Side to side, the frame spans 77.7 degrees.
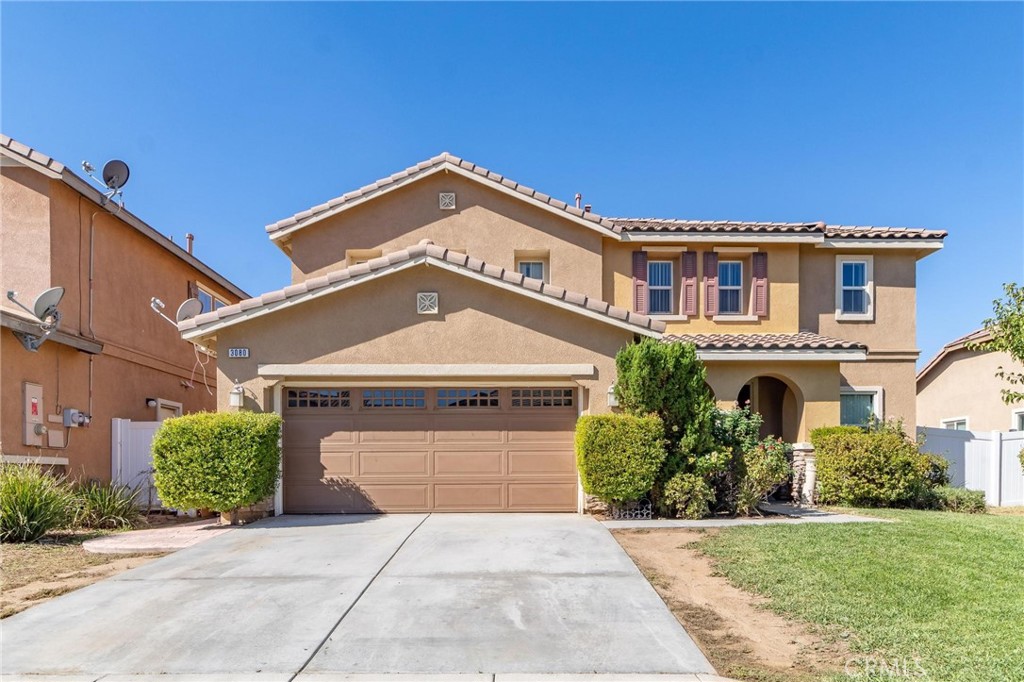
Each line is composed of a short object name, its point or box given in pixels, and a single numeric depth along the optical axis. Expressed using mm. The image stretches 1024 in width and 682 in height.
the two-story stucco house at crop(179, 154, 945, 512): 11453
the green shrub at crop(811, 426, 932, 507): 12938
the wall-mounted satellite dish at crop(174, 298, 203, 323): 12984
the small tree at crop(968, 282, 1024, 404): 11875
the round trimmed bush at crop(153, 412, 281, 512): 10188
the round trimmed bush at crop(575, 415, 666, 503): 10734
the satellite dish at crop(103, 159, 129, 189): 13266
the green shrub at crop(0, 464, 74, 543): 9391
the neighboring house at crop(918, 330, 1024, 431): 19062
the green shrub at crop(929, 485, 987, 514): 13523
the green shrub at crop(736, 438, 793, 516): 11367
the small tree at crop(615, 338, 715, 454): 11000
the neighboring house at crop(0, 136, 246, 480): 11281
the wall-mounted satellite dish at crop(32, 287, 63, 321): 10922
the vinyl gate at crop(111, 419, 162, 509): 13484
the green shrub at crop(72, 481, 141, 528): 10945
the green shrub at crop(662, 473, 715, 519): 10992
